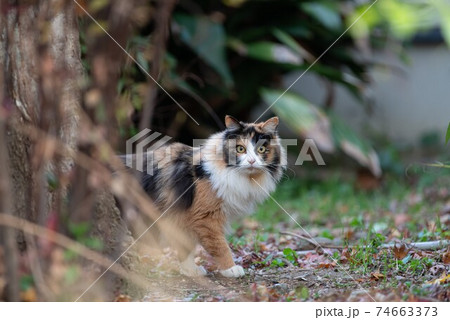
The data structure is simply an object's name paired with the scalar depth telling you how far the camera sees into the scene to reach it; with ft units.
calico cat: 26.08
